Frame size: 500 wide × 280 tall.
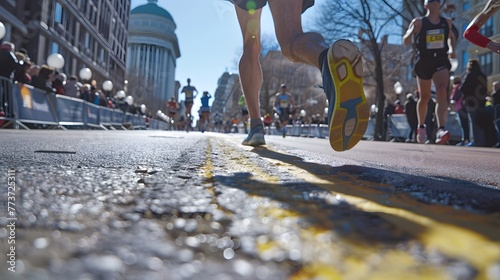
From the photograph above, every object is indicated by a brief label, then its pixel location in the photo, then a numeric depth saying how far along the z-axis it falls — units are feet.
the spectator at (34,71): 26.89
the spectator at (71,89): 34.27
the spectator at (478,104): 21.54
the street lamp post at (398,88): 56.20
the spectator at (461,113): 23.36
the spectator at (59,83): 30.86
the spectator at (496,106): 21.45
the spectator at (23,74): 22.90
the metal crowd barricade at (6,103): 20.01
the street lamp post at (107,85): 63.21
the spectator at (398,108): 42.32
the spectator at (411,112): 31.94
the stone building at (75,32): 67.15
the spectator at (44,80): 25.54
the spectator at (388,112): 43.96
